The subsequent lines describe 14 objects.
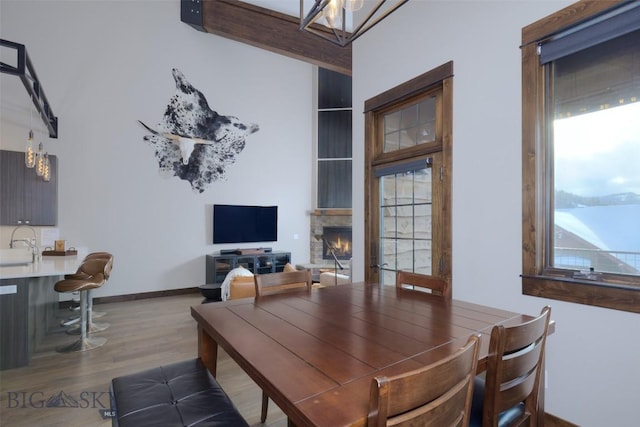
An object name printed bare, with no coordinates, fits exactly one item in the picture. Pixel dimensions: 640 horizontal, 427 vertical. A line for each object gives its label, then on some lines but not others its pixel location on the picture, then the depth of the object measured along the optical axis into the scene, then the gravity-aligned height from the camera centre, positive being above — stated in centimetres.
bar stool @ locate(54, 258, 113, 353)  325 -98
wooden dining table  87 -51
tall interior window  724 +179
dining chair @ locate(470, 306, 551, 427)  107 -60
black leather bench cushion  120 -79
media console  572 -93
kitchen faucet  396 -36
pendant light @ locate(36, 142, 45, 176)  355 +60
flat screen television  610 -17
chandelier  164 +113
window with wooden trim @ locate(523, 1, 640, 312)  171 +36
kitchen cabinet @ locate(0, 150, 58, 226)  430 +29
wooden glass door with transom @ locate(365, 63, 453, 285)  255 +35
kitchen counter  276 -88
